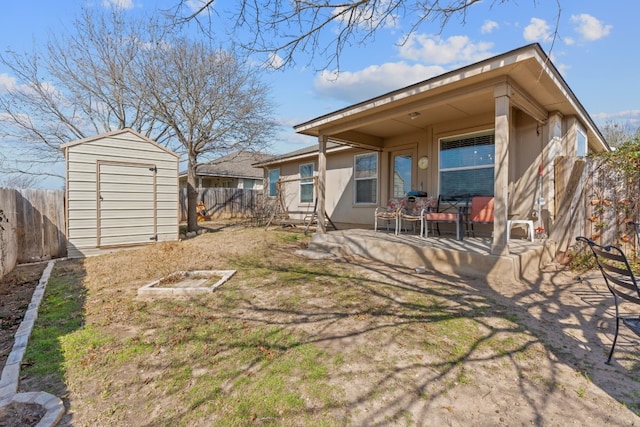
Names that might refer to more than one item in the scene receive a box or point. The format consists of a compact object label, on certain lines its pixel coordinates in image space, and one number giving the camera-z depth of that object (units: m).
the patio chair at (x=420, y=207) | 6.07
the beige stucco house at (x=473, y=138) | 4.20
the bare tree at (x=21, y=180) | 11.77
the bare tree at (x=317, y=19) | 3.12
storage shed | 6.35
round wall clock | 7.11
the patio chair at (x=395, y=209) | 6.29
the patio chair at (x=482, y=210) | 5.38
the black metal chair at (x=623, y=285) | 1.92
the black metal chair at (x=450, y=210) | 5.50
